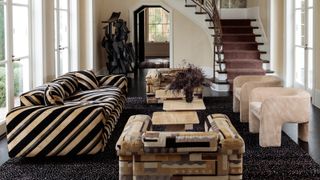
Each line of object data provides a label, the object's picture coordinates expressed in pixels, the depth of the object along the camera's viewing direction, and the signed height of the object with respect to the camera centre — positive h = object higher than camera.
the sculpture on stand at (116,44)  12.69 +0.37
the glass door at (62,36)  9.25 +0.45
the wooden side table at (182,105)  6.37 -0.61
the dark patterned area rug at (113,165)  4.70 -1.06
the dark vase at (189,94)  6.71 -0.49
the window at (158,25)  20.03 +1.31
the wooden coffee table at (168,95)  7.12 -0.54
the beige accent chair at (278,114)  5.75 -0.65
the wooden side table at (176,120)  5.50 -0.68
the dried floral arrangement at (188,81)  6.66 -0.31
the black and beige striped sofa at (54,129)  5.14 -0.70
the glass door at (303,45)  9.22 +0.23
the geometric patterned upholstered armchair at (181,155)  3.57 -0.69
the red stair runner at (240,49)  11.16 +0.19
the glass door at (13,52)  6.47 +0.11
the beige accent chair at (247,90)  7.19 -0.47
